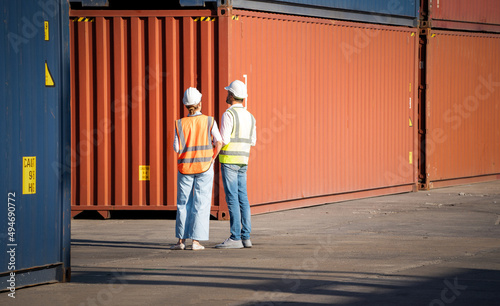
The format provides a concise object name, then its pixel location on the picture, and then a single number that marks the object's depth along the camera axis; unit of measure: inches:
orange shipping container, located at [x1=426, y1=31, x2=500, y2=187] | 741.3
